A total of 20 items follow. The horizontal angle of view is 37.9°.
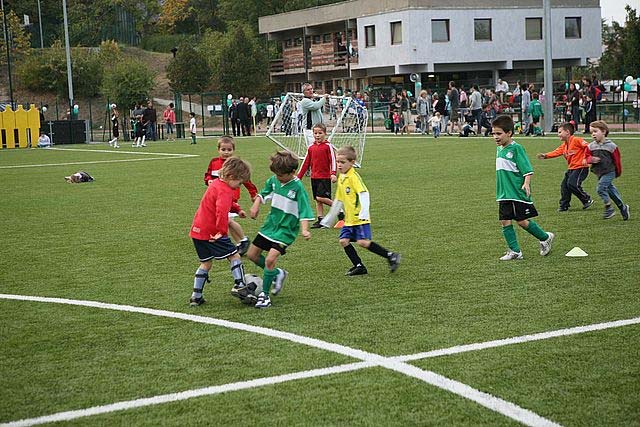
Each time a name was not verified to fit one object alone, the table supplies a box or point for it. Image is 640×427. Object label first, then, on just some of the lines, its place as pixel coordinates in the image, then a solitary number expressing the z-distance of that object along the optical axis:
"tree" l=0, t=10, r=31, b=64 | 77.81
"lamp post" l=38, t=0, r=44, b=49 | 85.06
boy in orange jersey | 14.25
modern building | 60.97
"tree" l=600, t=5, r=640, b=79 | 56.88
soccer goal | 22.53
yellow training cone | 10.40
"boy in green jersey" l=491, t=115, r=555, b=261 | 10.30
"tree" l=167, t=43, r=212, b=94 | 70.50
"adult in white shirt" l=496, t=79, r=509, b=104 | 47.89
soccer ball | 8.42
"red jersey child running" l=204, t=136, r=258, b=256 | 10.29
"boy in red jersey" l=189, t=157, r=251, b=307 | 8.32
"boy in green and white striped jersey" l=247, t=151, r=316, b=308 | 8.49
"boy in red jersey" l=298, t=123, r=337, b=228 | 13.59
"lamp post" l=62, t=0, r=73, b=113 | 50.59
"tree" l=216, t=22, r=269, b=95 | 72.75
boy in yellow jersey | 9.58
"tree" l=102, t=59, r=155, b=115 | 60.00
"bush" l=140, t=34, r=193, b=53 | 91.38
